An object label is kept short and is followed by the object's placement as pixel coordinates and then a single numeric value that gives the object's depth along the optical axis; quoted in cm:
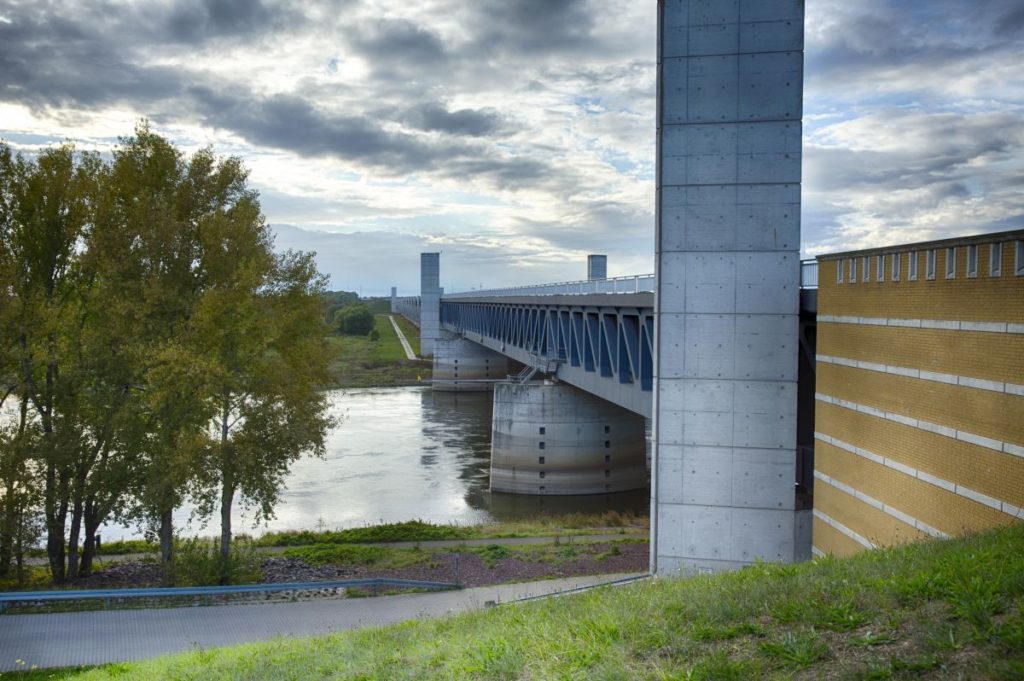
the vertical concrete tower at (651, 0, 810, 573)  1745
